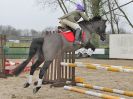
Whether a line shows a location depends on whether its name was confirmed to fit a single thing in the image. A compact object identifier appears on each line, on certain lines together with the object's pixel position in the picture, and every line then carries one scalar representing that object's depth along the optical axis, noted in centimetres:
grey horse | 914
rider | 908
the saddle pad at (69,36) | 907
